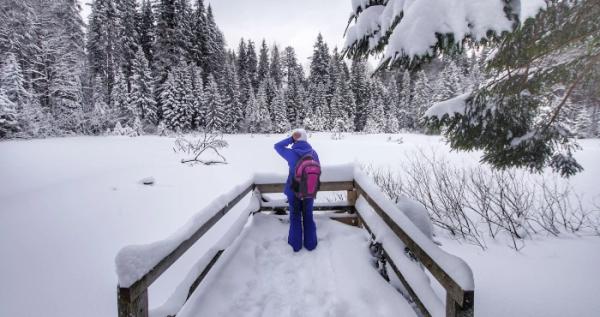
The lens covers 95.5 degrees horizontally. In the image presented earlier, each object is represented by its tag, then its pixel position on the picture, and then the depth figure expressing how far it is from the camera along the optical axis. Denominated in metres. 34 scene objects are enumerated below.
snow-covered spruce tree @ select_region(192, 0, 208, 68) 38.09
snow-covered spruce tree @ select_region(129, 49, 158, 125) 28.27
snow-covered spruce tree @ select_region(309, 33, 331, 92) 51.44
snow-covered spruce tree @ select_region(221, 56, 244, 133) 38.25
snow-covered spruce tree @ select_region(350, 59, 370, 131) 45.75
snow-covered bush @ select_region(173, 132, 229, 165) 12.05
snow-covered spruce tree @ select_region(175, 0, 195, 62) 34.00
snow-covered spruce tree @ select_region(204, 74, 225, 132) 34.22
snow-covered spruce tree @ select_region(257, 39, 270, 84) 54.28
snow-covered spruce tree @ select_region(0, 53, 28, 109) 14.30
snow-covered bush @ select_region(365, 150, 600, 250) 6.09
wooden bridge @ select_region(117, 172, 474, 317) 1.62
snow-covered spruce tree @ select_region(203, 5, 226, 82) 40.19
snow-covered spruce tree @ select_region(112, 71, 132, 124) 27.78
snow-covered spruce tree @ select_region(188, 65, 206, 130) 32.84
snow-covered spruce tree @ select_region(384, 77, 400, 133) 41.48
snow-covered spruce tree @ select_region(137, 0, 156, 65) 36.81
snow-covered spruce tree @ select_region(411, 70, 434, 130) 39.17
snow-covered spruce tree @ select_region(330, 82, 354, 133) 41.66
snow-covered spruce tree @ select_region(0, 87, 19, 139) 13.56
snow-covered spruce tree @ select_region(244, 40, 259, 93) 51.94
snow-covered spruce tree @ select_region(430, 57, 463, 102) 35.19
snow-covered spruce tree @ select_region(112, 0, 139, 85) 32.16
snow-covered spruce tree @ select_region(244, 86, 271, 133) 39.69
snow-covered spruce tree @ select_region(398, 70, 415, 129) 45.34
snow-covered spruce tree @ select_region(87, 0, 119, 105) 30.78
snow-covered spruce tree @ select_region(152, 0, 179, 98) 32.88
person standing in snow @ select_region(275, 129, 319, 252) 3.88
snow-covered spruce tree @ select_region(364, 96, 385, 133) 41.14
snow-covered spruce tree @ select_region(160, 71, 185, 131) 30.05
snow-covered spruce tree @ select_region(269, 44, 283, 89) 55.53
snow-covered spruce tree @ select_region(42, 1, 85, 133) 22.50
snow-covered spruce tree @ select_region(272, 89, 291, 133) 41.19
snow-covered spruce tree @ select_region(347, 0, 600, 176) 1.70
